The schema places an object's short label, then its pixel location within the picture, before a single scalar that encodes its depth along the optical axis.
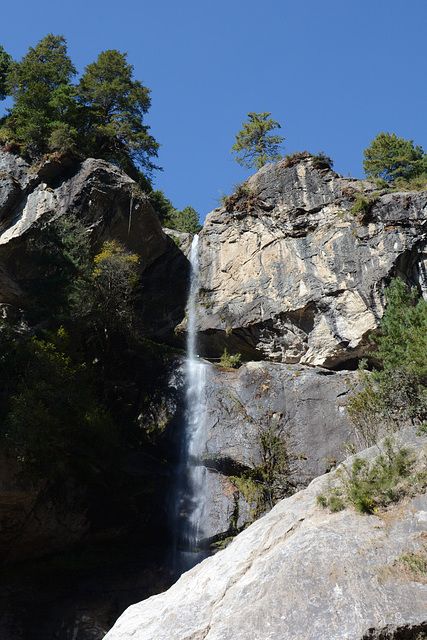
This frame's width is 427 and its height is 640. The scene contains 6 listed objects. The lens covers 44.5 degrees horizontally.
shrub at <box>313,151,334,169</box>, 23.06
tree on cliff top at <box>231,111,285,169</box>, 29.94
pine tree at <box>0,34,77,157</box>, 23.44
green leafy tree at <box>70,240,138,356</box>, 18.94
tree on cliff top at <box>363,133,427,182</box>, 29.75
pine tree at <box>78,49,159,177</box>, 26.38
